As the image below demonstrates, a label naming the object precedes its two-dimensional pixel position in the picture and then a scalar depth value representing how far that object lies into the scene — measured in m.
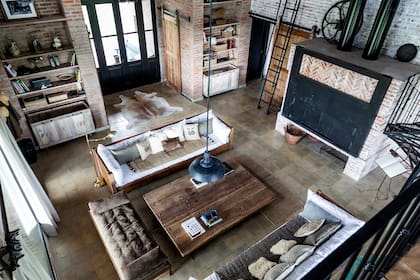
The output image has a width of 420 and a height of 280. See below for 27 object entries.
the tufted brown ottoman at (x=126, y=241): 3.73
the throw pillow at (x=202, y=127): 6.37
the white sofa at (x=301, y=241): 3.62
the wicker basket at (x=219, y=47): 8.10
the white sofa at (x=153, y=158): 5.15
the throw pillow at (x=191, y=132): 6.22
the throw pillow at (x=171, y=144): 5.96
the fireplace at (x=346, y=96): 4.97
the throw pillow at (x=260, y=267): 3.61
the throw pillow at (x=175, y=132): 6.10
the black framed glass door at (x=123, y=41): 7.39
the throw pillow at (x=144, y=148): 5.68
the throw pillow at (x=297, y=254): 3.59
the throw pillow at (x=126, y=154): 5.50
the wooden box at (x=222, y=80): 8.27
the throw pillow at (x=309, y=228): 3.97
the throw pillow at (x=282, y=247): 3.84
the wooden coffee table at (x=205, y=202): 4.29
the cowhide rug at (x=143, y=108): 7.47
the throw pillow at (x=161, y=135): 5.93
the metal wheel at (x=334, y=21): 5.89
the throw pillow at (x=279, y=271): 3.41
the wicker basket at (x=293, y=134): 6.66
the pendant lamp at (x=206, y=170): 3.36
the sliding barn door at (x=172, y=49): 7.70
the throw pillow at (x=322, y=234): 3.81
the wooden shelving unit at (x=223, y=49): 7.95
